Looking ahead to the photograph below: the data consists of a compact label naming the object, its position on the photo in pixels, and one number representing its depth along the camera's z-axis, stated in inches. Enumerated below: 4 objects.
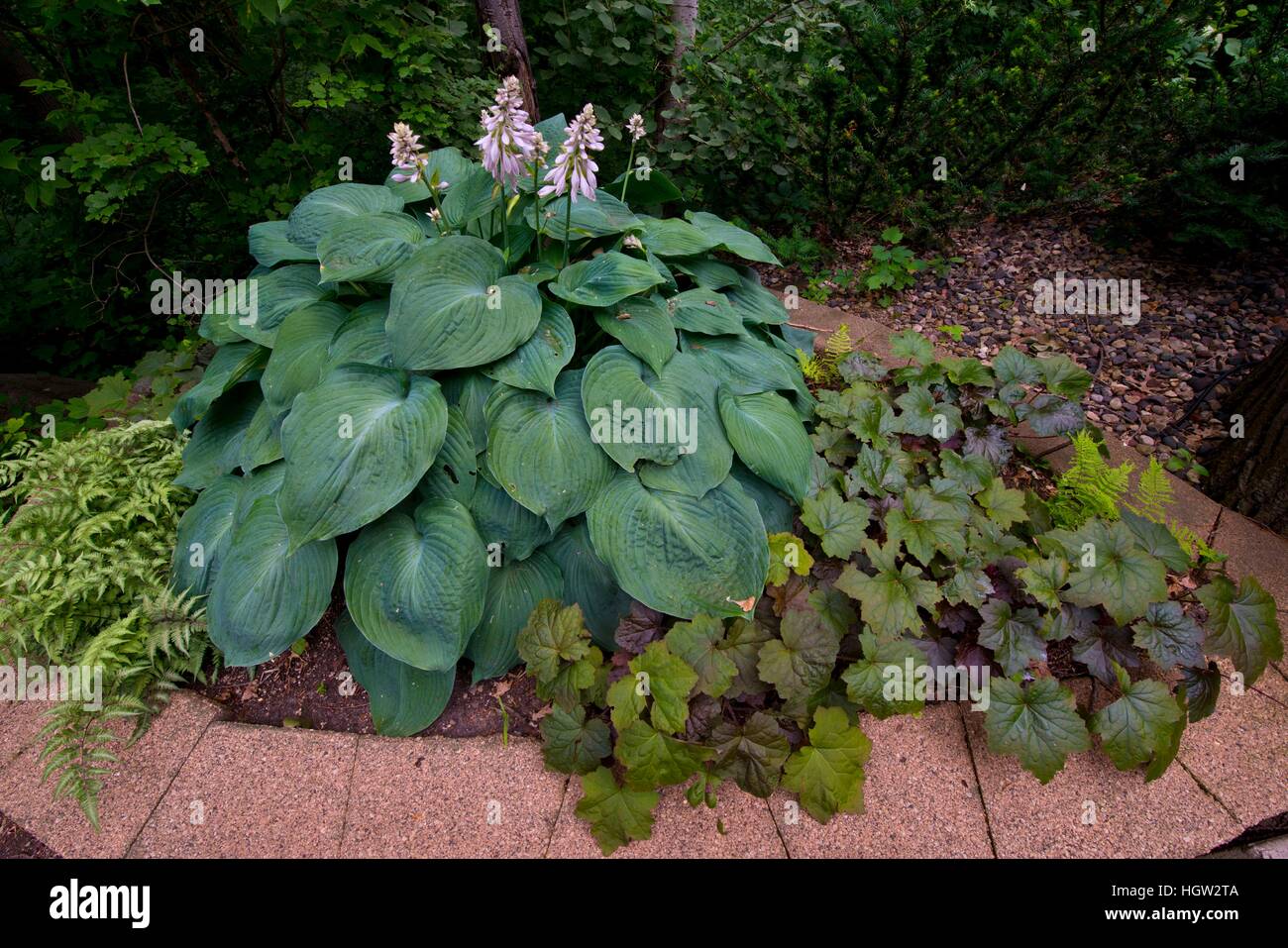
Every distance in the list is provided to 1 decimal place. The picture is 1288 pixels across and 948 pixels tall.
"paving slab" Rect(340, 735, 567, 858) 65.9
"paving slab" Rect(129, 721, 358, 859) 66.1
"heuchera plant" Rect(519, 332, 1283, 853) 65.4
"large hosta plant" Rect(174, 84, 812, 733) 71.9
